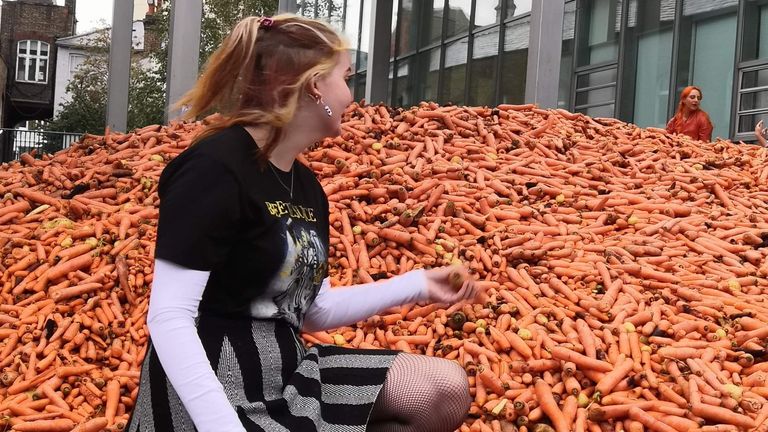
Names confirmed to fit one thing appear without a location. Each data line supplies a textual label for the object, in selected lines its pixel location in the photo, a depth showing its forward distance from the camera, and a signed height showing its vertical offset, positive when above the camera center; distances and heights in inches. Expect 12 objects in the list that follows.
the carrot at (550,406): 115.7 -26.4
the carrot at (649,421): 113.0 -26.3
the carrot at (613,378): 121.1 -22.6
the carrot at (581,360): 125.0 -21.1
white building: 1943.9 +251.9
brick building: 1936.5 +257.1
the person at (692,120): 320.2 +35.1
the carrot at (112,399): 121.6 -31.0
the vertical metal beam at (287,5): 550.6 +113.7
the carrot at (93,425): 116.8 -32.9
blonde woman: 63.7 -7.0
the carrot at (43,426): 120.0 -34.3
